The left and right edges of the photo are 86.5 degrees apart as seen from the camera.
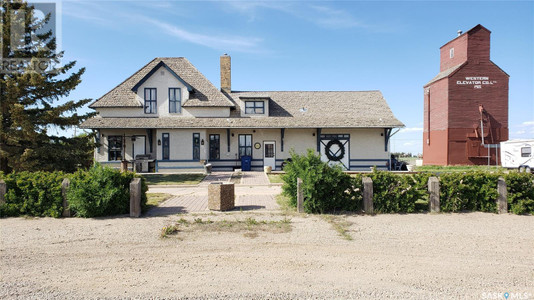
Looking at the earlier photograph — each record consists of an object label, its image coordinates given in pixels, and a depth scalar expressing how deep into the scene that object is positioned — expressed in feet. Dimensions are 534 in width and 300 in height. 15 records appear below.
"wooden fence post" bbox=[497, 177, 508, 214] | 27.53
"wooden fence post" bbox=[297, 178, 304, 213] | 27.76
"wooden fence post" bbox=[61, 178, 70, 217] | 26.94
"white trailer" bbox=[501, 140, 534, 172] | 68.64
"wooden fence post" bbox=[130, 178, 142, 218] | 26.76
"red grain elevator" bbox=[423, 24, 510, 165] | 85.97
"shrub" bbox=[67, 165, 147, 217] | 26.25
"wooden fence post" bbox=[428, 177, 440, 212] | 27.63
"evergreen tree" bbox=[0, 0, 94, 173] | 46.44
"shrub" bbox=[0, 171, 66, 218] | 26.66
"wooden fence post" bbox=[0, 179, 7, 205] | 26.76
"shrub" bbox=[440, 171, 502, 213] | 27.63
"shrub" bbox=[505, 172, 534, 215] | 27.32
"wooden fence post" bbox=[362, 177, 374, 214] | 27.35
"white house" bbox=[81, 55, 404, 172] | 68.85
